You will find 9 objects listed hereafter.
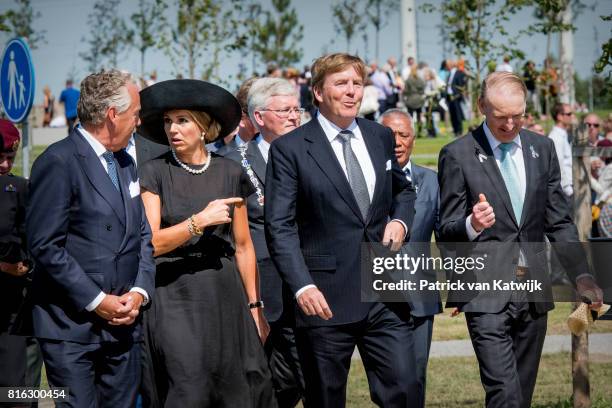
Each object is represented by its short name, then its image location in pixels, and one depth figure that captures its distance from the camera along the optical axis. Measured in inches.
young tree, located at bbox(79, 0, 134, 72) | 1689.2
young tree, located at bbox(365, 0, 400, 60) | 2213.3
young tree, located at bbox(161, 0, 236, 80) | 962.1
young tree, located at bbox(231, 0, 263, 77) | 970.1
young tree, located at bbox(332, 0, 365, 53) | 2165.4
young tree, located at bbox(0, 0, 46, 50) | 1658.5
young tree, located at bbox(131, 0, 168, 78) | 1494.8
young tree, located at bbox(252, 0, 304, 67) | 2148.1
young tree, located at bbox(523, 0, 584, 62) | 641.0
